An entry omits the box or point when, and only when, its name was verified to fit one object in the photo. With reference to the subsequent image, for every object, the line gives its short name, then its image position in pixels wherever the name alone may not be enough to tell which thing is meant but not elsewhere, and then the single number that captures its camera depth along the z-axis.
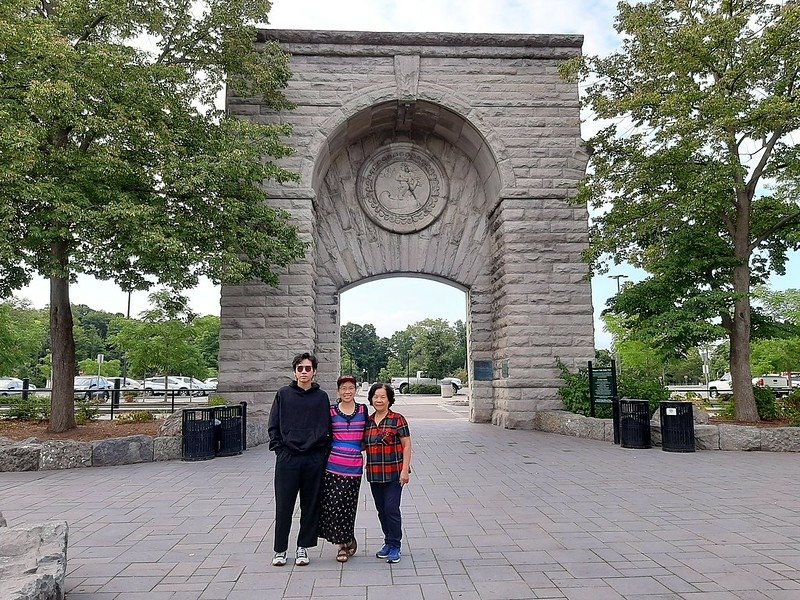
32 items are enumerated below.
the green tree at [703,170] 10.53
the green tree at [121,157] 8.95
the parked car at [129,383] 38.31
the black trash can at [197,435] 9.70
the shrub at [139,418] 12.10
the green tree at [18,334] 22.66
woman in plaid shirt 4.41
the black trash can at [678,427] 10.02
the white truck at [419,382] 37.32
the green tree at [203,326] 28.23
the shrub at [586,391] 12.43
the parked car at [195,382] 42.58
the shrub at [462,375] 46.25
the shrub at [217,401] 11.81
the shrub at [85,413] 11.76
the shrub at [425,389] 39.41
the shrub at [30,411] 12.48
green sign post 11.77
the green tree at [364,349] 72.56
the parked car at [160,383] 42.11
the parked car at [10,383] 35.91
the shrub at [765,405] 11.85
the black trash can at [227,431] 10.21
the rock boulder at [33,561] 3.02
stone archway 13.44
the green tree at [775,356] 26.64
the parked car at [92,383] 34.65
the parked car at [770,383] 25.55
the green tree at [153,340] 26.64
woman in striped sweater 4.39
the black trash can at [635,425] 10.48
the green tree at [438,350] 53.53
